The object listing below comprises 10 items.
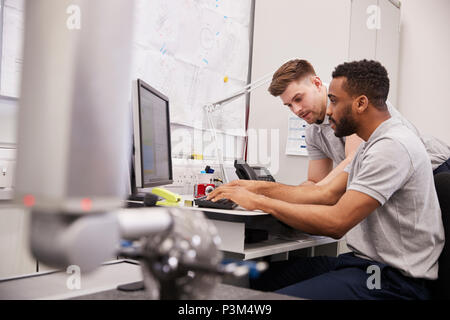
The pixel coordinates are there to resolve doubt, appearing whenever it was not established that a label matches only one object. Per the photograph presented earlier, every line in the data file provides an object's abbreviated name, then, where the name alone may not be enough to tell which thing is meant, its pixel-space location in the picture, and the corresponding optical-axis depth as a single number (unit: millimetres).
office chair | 1243
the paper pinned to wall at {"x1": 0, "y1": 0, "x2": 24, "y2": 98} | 1463
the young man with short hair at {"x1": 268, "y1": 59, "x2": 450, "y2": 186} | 2061
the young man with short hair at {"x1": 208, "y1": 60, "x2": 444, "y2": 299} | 1235
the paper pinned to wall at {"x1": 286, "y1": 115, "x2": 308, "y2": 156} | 2537
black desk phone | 2080
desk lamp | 2328
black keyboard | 1476
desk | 1324
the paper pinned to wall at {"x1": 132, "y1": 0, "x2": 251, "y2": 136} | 2137
